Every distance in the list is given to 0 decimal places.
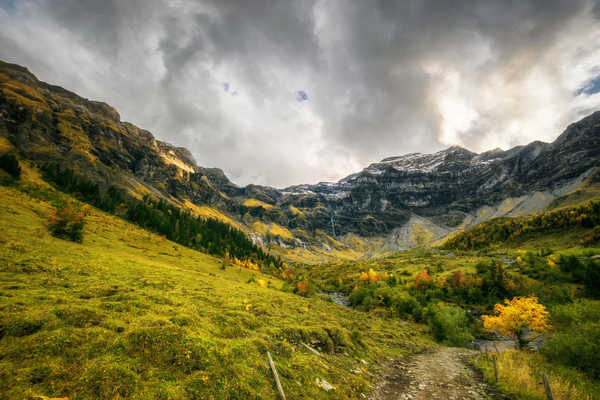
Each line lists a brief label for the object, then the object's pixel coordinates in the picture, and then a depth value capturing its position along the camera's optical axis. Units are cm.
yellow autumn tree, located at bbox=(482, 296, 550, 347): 2408
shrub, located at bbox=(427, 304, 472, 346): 3416
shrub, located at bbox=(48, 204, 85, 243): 3155
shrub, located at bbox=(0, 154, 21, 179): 5503
